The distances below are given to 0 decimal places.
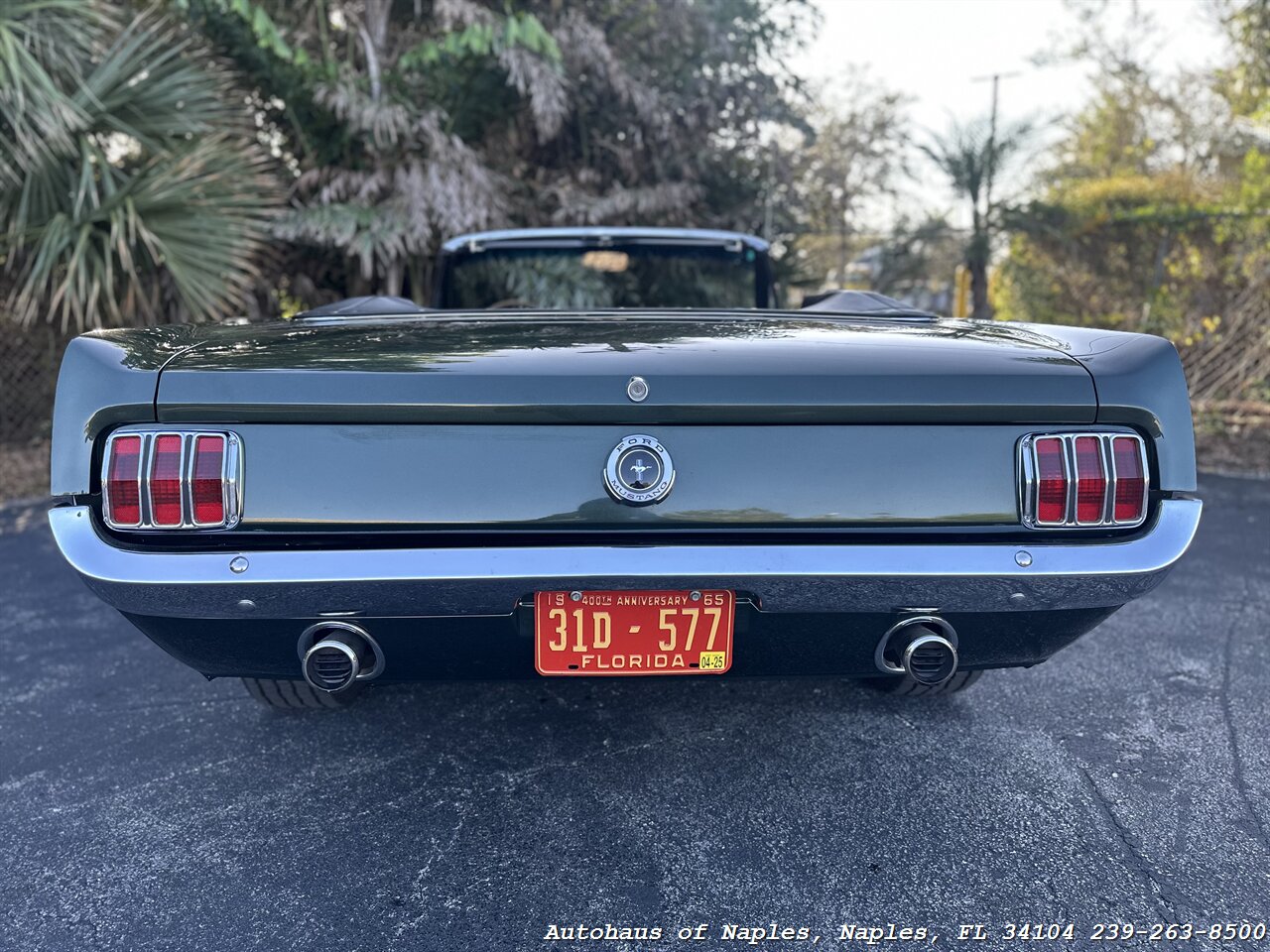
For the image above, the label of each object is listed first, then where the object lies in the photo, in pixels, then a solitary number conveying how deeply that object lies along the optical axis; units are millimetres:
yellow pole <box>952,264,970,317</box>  9336
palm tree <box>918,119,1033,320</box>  9172
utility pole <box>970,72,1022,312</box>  9055
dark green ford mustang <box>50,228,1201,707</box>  1573
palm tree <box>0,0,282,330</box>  4984
